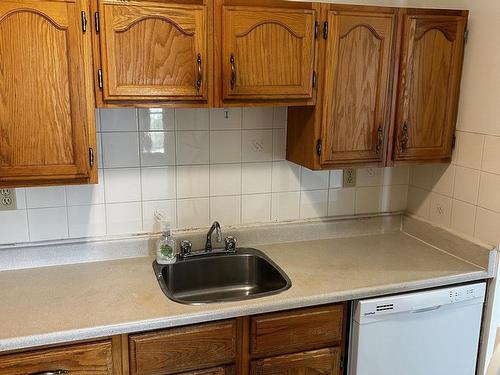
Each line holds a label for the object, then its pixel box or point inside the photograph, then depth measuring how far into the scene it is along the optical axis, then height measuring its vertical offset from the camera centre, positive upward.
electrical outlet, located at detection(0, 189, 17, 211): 1.92 -0.45
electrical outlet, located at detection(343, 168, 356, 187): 2.40 -0.43
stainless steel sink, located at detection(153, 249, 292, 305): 2.08 -0.82
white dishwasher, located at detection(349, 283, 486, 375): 1.87 -0.96
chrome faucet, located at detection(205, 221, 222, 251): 2.12 -0.63
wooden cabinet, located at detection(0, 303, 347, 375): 1.56 -0.90
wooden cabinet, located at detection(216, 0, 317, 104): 1.75 +0.14
